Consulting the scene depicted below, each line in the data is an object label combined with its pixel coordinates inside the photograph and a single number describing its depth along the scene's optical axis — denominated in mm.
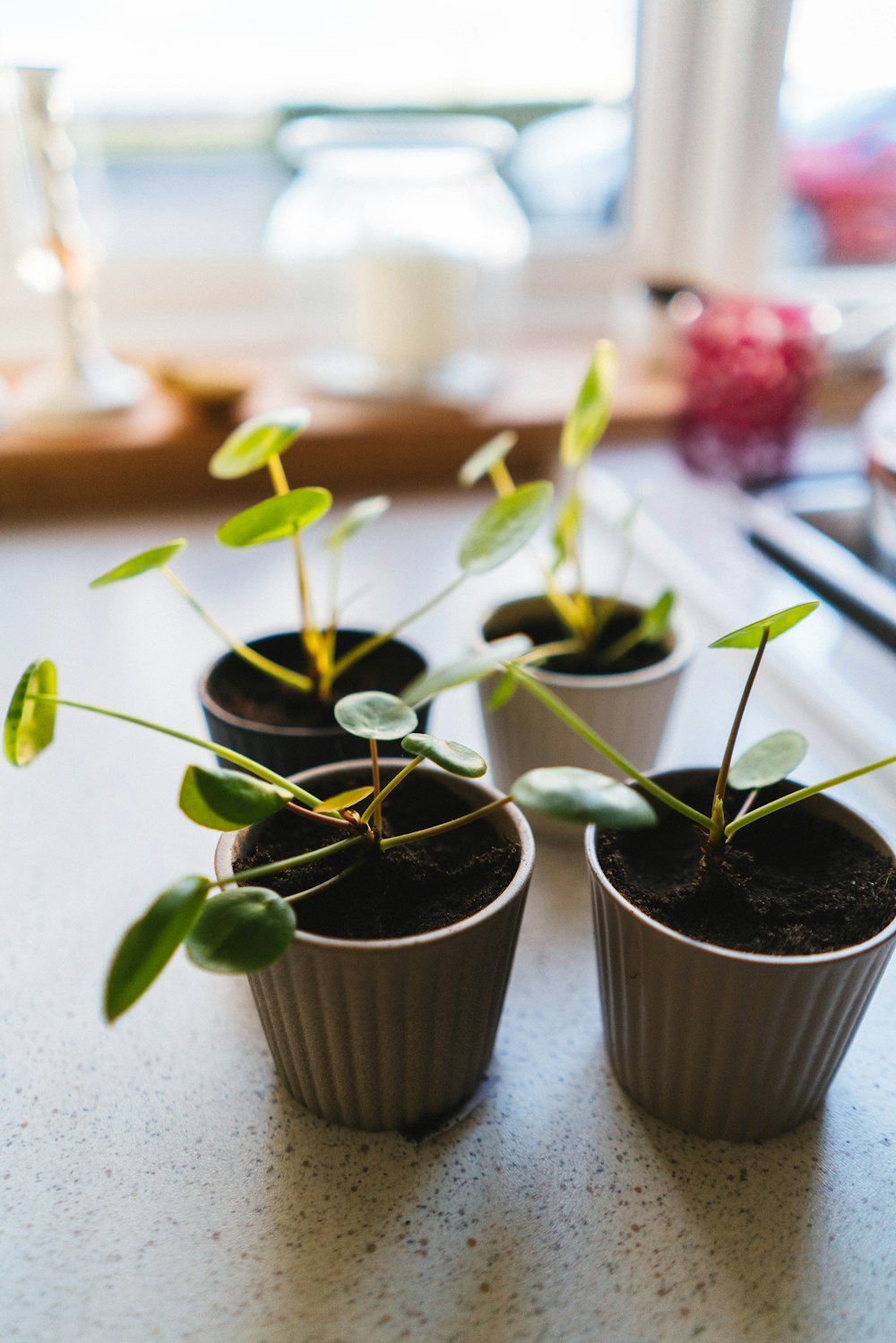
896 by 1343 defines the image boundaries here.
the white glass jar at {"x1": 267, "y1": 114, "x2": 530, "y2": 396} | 1226
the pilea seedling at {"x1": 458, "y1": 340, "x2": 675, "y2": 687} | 631
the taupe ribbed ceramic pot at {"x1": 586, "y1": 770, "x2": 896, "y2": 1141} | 439
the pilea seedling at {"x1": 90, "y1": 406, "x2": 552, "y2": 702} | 544
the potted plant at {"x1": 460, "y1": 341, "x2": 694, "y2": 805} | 653
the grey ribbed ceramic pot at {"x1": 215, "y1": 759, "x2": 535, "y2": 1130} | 441
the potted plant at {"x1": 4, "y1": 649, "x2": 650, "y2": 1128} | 403
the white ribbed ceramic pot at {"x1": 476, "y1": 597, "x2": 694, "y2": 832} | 658
